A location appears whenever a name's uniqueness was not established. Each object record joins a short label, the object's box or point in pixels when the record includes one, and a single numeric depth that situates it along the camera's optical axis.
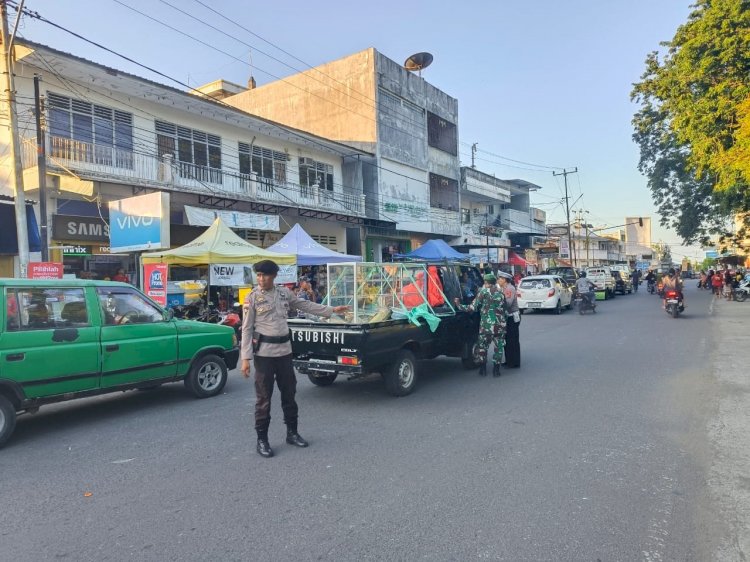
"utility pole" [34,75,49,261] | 11.81
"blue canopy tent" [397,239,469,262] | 22.70
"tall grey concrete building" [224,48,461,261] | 27.45
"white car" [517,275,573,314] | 20.39
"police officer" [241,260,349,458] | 4.89
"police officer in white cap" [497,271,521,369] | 8.88
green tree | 13.61
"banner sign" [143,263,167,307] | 11.65
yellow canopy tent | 12.30
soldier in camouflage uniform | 8.37
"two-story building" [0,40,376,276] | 14.49
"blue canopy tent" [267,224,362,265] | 15.70
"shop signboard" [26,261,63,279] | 10.59
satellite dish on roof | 32.25
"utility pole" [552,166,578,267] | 49.93
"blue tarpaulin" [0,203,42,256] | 13.56
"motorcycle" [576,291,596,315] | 20.14
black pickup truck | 6.52
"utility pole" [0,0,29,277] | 11.12
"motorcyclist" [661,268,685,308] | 17.72
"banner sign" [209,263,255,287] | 12.73
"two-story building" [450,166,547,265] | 35.94
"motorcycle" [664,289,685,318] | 17.62
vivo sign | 12.65
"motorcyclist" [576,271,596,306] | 20.14
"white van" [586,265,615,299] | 29.52
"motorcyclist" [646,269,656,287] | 34.53
